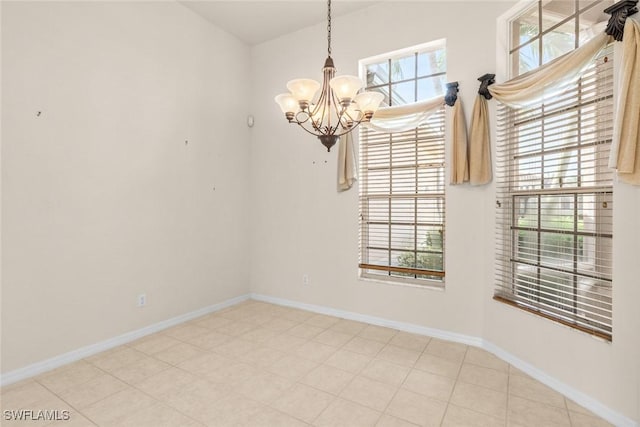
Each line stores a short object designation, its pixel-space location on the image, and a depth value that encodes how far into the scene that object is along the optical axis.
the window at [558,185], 2.00
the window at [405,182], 3.16
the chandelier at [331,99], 2.07
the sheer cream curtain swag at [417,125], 2.83
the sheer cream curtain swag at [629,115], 1.72
